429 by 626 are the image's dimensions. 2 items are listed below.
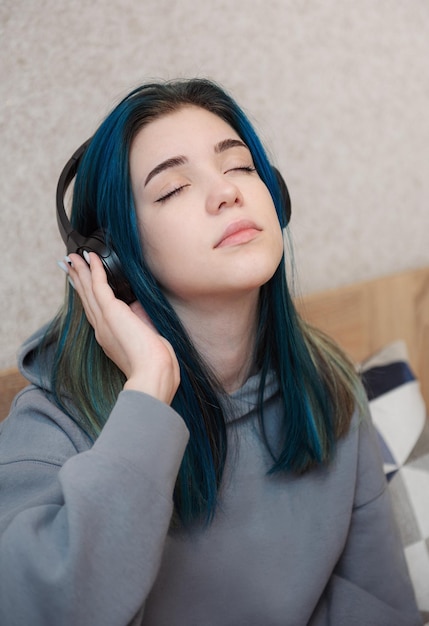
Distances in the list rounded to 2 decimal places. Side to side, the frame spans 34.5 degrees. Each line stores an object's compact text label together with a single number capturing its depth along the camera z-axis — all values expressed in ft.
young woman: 2.41
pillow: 4.25
